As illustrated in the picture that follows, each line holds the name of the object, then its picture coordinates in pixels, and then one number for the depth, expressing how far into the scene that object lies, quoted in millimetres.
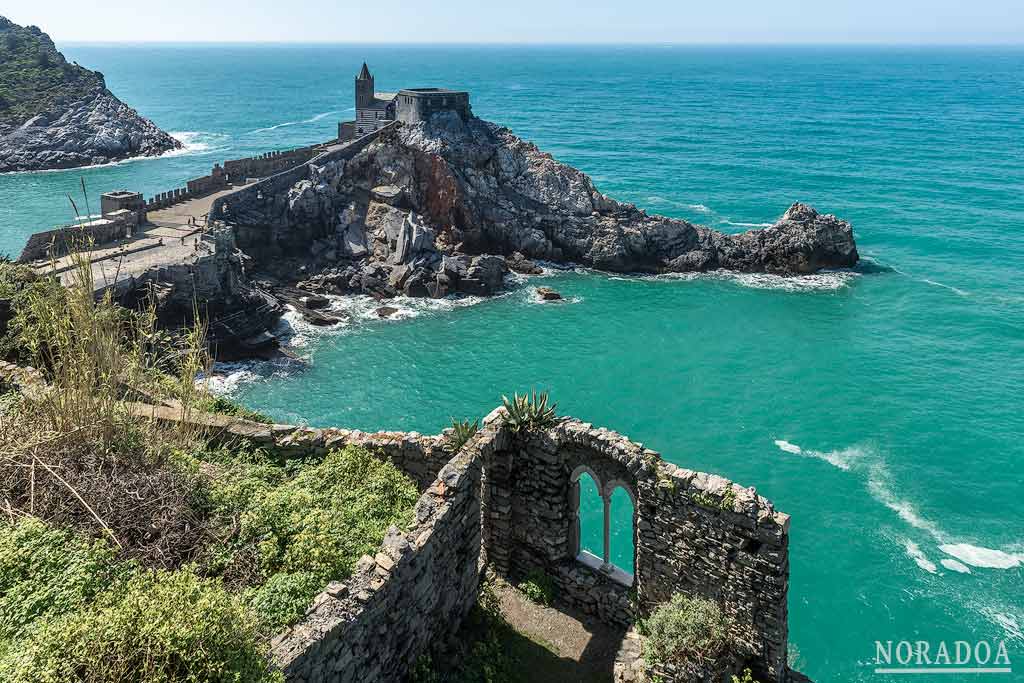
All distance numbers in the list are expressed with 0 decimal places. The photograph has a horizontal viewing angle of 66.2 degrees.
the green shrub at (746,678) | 13291
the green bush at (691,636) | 13602
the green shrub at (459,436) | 15750
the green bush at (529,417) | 15484
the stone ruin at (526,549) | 10930
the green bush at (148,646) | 8086
